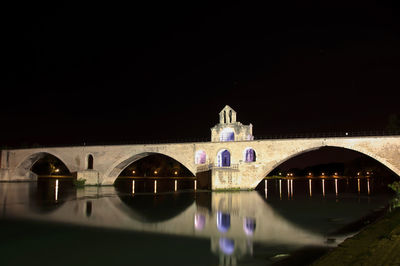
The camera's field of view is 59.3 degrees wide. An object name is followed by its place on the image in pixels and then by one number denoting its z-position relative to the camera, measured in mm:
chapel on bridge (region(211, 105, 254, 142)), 42062
